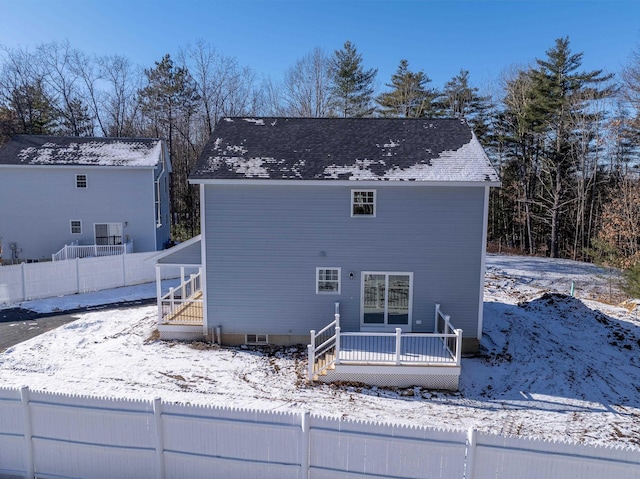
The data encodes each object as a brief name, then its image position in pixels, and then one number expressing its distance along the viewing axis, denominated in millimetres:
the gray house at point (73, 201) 23094
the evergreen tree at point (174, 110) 36500
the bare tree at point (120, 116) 39562
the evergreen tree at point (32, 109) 36250
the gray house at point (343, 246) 12000
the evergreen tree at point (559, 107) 30703
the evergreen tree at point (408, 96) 36594
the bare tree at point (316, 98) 35781
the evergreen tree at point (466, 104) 37000
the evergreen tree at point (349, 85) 36031
